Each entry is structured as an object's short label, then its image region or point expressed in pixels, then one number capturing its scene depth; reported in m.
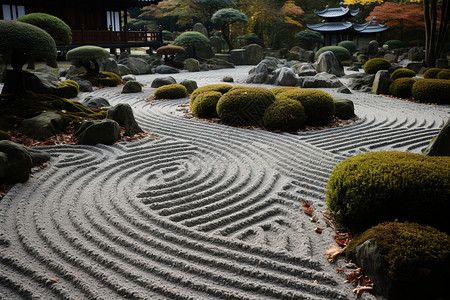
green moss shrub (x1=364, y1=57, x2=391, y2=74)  15.14
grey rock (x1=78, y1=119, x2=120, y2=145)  6.36
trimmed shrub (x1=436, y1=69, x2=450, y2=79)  12.74
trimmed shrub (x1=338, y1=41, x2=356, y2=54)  28.17
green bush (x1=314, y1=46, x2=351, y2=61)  23.75
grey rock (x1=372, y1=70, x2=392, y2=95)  12.34
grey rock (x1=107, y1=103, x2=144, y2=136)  6.99
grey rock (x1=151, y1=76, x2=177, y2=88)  13.55
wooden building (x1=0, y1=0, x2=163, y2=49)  19.45
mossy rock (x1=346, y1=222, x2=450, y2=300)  2.44
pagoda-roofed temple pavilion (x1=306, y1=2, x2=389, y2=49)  29.66
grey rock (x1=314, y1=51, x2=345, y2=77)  17.84
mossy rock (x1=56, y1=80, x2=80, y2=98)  10.93
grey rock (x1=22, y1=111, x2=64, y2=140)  6.50
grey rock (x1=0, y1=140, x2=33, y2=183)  4.45
